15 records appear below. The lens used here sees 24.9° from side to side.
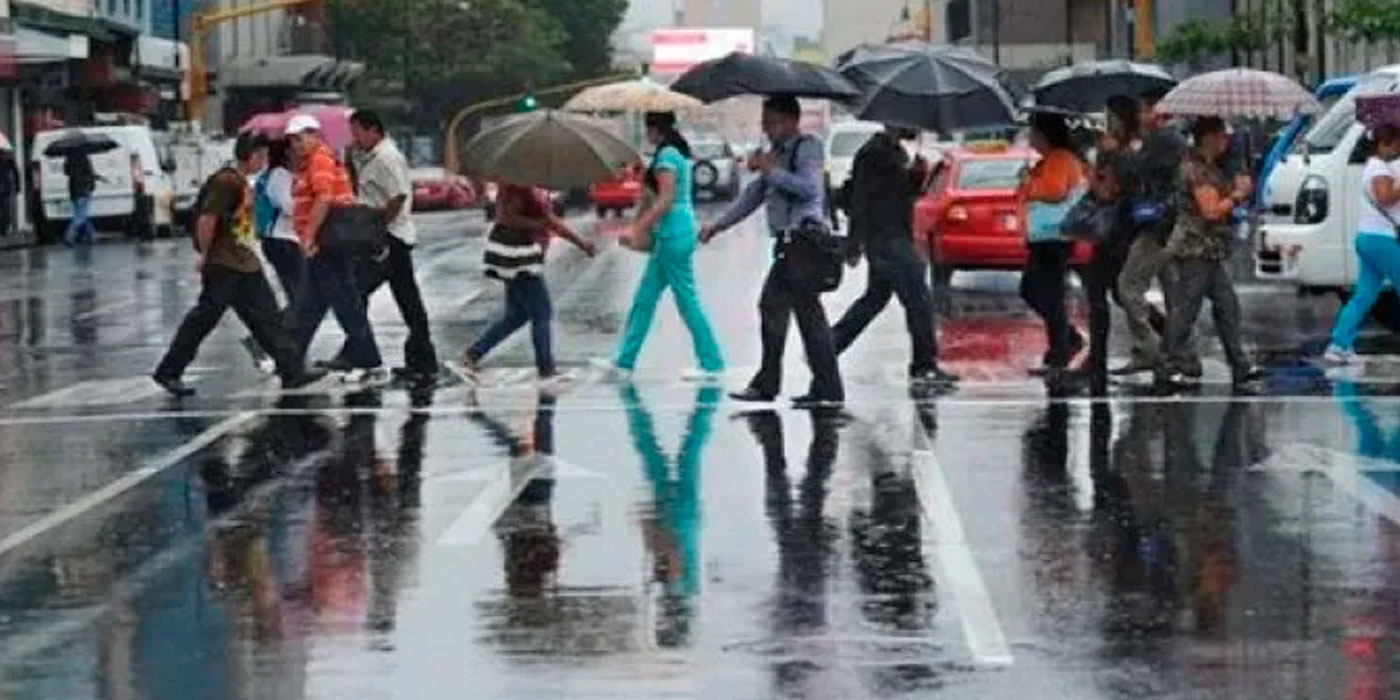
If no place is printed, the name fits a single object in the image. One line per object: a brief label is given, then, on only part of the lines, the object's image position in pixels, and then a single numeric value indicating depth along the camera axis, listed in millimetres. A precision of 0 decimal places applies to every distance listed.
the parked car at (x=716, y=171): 67125
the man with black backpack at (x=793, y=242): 16750
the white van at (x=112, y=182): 50531
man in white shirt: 18781
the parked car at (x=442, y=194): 70250
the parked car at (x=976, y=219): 27938
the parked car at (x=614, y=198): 55844
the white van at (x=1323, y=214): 21312
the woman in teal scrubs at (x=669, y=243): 18562
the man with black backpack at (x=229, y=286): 18016
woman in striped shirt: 18609
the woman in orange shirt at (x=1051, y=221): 17969
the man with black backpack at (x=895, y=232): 17781
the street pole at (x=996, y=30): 84750
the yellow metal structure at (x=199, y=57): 67438
